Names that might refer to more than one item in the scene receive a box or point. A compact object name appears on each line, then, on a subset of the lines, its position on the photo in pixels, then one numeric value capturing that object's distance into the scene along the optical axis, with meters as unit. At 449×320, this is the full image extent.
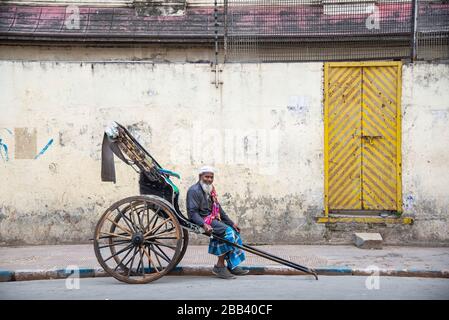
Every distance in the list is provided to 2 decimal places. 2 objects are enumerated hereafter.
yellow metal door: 10.75
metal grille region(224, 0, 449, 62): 10.98
